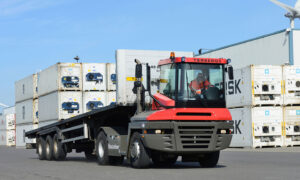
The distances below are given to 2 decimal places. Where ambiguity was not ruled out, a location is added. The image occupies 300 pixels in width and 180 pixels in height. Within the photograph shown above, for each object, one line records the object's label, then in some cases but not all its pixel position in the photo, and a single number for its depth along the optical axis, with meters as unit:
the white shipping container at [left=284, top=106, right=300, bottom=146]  25.53
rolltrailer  13.02
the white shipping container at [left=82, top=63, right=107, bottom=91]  26.43
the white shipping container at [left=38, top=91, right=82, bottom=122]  26.56
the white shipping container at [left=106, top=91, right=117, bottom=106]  26.31
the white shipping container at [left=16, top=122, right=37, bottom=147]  35.28
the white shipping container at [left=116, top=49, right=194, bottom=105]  14.85
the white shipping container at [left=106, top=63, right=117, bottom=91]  26.19
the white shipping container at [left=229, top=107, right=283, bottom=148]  25.02
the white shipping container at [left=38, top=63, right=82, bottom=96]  26.53
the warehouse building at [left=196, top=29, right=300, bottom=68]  29.33
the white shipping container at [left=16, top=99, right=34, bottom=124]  34.62
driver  13.18
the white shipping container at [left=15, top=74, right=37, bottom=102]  33.00
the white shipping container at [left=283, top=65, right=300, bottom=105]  25.80
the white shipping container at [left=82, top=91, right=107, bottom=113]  26.55
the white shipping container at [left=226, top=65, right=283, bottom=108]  25.27
